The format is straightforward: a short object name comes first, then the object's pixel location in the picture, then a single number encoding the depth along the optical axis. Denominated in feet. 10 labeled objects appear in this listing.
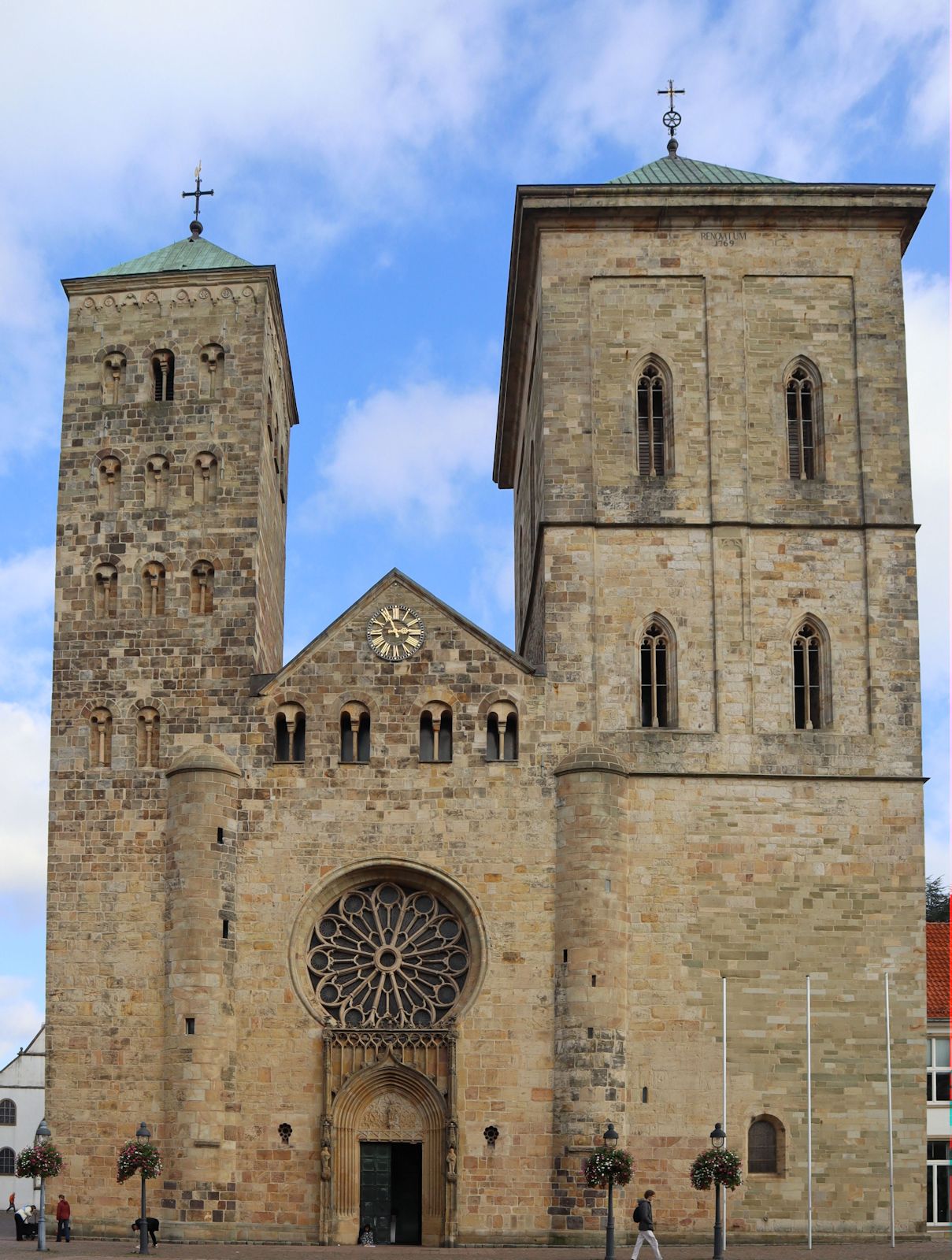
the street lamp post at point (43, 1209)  106.29
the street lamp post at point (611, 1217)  100.99
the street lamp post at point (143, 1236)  104.01
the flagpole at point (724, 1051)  116.88
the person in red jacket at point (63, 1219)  115.85
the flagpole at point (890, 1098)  115.34
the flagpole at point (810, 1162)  114.42
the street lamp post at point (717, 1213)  101.71
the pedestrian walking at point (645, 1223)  100.94
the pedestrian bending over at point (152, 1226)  109.60
